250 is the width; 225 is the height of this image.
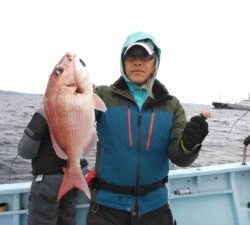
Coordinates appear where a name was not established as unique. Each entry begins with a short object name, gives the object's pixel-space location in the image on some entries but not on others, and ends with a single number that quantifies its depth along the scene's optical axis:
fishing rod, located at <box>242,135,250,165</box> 2.98
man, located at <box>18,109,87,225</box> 2.44
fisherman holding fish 1.83
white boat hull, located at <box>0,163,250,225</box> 3.06
